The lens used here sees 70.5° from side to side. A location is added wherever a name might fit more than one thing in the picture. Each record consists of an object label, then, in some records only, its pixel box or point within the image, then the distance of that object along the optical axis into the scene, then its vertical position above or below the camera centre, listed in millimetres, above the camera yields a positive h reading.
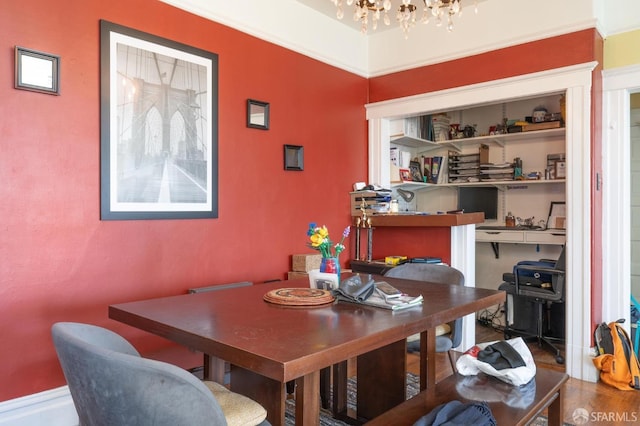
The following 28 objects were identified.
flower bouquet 1999 -167
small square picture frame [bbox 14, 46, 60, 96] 2178 +687
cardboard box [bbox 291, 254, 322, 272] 3417 -398
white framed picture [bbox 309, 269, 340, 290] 2043 -321
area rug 2467 -1163
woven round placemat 1780 -357
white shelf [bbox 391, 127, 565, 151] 4375 +753
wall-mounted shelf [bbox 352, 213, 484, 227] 3441 -75
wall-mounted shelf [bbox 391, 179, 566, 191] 4428 +277
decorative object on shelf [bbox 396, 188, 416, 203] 5102 +181
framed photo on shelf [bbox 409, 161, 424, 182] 4965 +436
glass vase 2057 -252
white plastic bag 1781 -643
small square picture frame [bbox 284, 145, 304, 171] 3473 +411
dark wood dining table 1223 -376
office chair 3806 -681
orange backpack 2988 -1000
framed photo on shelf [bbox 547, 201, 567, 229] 4508 -49
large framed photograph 2496 +490
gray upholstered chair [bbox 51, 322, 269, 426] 1005 -413
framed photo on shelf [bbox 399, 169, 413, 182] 4430 +347
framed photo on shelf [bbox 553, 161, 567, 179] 4402 +395
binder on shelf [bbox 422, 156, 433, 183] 5176 +483
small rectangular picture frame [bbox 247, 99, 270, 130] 3197 +689
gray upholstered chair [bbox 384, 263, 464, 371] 2389 -406
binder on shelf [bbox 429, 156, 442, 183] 5148 +480
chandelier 2054 +943
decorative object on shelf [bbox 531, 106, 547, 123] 4492 +955
